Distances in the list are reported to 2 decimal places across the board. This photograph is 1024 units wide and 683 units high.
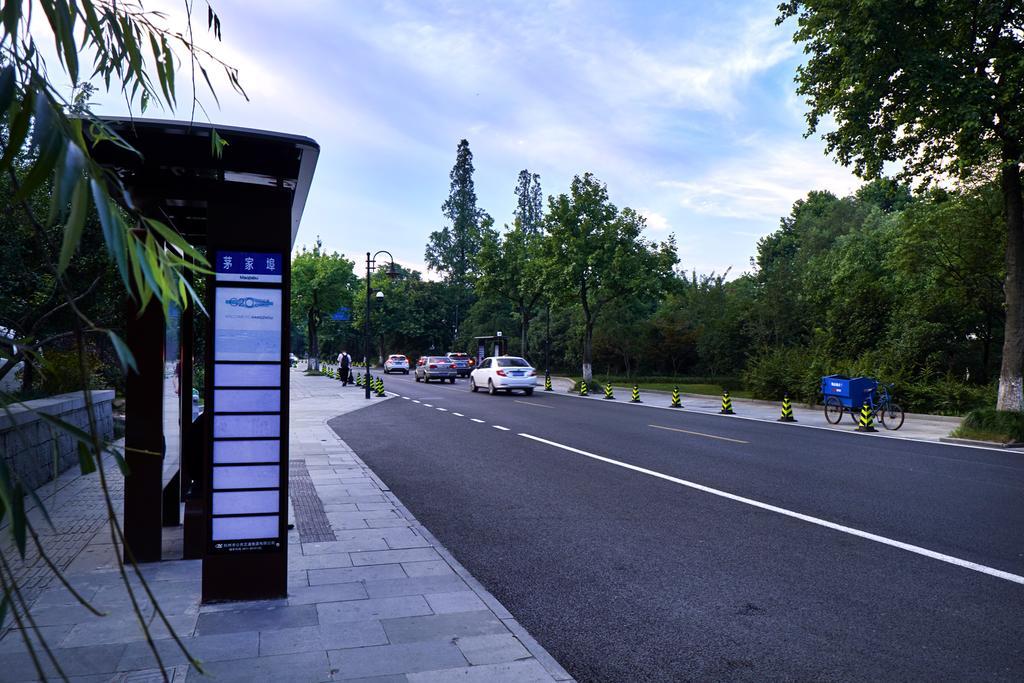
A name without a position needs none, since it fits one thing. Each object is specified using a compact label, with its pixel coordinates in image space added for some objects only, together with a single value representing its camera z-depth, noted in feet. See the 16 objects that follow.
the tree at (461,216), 285.02
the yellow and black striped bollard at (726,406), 77.81
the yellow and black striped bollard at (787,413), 68.64
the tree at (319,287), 174.81
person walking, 129.10
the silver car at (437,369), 143.02
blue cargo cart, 62.80
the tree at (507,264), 157.35
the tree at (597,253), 115.96
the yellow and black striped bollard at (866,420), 61.16
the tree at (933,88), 53.01
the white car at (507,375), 102.89
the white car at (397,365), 198.70
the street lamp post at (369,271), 107.45
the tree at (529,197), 282.77
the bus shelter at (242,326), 16.01
